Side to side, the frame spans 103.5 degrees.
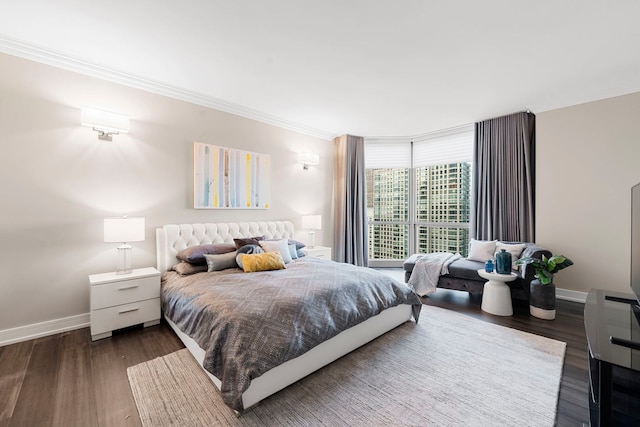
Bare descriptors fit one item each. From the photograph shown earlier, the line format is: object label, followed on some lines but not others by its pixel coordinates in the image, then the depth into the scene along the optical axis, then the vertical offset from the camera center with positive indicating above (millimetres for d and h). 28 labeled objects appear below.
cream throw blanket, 3660 -875
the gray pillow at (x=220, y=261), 2889 -562
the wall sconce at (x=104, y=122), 2586 +972
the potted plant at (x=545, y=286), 2904 -861
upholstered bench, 3184 -858
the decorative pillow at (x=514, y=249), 3420 -516
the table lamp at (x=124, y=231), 2518 -180
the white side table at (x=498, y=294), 3052 -1003
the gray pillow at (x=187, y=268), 2816 -629
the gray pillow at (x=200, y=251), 2914 -460
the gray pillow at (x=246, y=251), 2982 -462
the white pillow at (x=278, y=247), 3294 -457
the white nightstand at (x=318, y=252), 4302 -675
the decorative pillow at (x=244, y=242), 3262 -376
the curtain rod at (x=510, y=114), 3905 +1595
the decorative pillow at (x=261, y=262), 2844 -564
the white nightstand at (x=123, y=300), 2422 -886
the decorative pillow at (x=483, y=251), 3795 -571
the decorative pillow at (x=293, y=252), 3514 -546
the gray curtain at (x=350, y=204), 5270 +194
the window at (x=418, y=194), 4961 +405
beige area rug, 1540 -1249
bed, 1626 -848
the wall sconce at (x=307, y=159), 4645 +1003
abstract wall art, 3479 +526
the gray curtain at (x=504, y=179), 3900 +561
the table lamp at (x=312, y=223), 4520 -177
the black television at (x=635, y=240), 1739 -195
